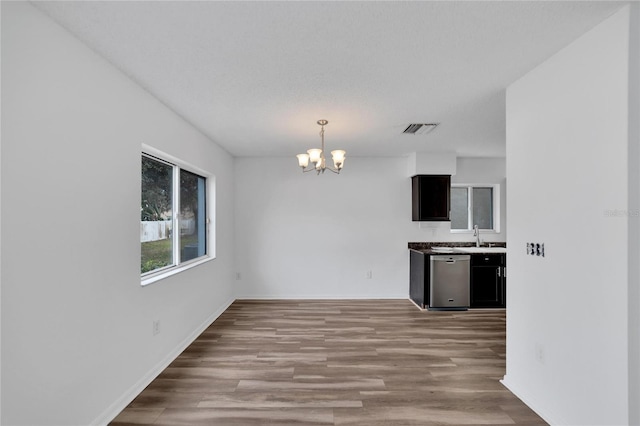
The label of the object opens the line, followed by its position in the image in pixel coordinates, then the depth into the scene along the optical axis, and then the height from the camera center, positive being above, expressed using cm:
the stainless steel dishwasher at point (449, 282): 509 -105
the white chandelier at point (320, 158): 342 +56
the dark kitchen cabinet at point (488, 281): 518 -106
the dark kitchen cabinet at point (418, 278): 514 -105
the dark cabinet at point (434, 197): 558 +23
